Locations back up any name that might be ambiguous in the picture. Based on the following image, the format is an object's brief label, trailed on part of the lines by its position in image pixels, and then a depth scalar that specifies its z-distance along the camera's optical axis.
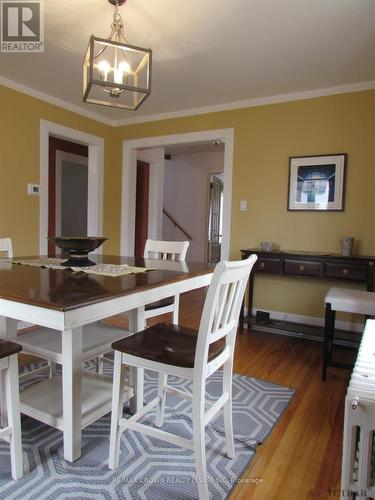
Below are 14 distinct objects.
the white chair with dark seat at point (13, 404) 1.27
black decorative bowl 1.80
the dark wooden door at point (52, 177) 4.65
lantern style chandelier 1.52
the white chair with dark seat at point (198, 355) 1.19
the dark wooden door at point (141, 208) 5.20
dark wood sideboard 2.76
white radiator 0.84
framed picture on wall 3.13
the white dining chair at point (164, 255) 2.15
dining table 1.11
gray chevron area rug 1.29
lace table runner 1.68
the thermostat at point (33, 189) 3.38
